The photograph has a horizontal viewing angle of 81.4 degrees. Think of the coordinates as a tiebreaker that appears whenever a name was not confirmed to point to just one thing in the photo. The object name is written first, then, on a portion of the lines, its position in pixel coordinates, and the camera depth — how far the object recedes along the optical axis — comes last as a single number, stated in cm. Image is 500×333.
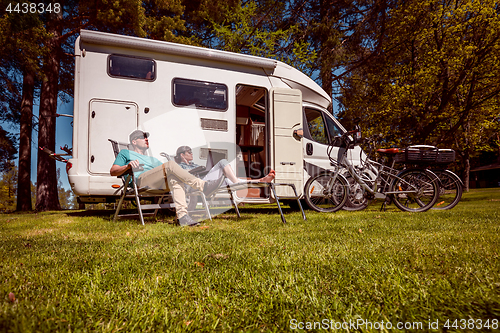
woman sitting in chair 442
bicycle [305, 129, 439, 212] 548
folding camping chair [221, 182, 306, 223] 410
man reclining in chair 387
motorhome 462
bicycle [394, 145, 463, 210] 541
